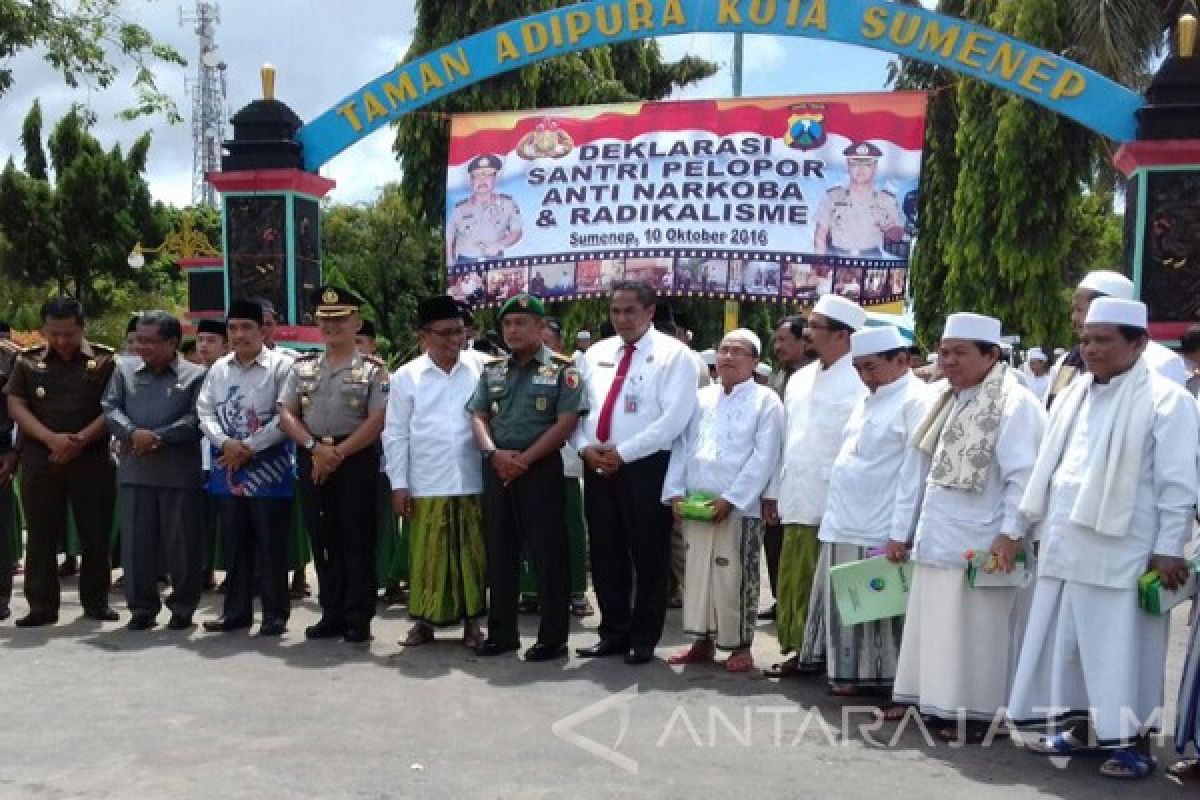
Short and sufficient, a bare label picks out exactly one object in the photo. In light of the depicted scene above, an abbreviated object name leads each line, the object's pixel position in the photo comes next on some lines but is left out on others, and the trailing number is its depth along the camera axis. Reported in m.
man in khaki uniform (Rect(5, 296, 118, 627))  6.83
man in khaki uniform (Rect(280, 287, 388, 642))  6.48
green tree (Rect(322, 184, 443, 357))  29.14
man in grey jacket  6.79
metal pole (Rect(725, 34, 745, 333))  18.25
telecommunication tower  68.81
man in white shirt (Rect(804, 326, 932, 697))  5.31
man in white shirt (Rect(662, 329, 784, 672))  5.93
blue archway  8.91
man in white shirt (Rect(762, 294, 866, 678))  5.78
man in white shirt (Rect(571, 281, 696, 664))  6.07
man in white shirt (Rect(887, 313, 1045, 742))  4.79
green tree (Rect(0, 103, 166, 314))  28.81
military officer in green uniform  6.14
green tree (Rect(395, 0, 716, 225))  19.77
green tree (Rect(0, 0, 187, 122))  10.53
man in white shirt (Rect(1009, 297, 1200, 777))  4.30
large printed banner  9.70
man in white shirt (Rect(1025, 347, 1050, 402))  11.70
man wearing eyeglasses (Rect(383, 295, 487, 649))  6.40
